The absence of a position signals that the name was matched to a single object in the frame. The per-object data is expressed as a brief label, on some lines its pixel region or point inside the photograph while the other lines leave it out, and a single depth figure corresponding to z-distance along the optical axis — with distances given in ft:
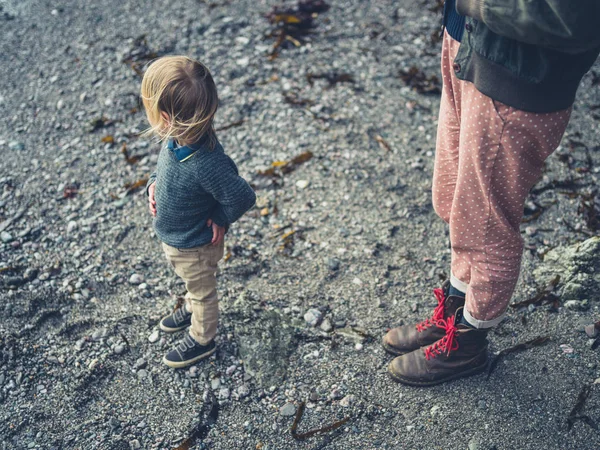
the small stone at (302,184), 12.92
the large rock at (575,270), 9.93
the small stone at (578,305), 9.76
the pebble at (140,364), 9.53
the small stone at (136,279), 11.02
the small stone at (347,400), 8.84
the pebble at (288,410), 8.80
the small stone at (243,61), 16.20
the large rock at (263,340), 9.41
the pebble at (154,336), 9.97
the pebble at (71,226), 12.21
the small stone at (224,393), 9.08
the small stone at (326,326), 10.03
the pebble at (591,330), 9.27
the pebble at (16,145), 14.46
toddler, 7.11
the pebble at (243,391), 9.09
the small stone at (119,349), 9.72
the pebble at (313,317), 10.14
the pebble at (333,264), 11.12
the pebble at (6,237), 12.00
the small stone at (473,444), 8.05
